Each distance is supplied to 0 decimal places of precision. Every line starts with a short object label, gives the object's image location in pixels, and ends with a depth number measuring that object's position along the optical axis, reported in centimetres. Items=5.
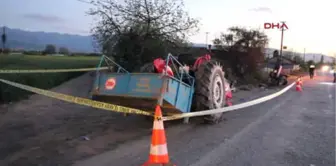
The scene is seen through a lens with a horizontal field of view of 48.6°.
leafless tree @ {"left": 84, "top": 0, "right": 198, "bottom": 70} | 1680
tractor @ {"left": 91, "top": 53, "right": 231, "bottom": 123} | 721
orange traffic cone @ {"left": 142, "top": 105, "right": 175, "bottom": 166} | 490
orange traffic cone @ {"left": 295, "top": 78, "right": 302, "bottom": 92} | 2107
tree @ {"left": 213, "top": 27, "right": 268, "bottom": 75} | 3059
